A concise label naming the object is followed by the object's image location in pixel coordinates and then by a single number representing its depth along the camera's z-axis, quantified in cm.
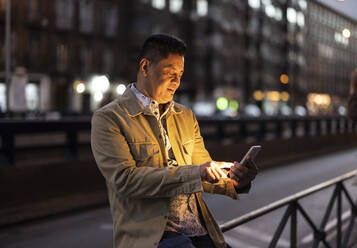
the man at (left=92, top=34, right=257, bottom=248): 213
